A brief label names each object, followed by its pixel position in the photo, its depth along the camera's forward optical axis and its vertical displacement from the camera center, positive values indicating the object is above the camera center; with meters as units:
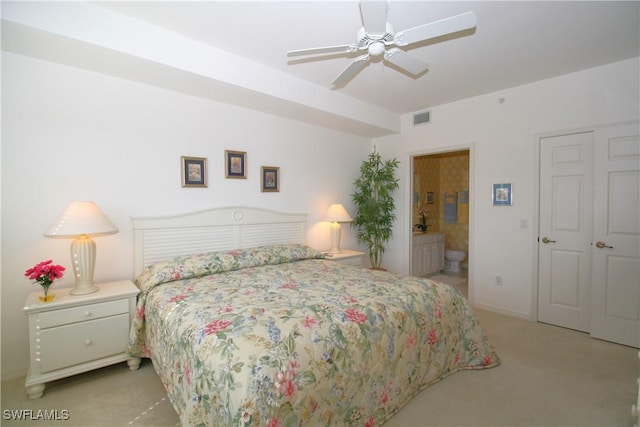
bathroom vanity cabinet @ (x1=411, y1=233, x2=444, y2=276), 4.98 -0.81
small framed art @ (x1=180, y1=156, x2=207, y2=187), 3.10 +0.37
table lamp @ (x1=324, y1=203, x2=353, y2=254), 4.17 -0.17
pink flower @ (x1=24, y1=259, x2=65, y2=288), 2.10 -0.46
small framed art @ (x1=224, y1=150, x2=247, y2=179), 3.40 +0.48
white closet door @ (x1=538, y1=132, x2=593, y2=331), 3.13 -0.24
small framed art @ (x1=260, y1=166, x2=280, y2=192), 3.70 +0.35
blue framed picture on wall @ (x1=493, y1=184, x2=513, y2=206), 3.62 +0.15
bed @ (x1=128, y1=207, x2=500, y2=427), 1.36 -0.69
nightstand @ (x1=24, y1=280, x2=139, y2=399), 2.06 -0.90
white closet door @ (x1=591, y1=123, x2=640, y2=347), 2.82 -0.28
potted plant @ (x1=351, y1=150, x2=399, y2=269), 4.54 +0.06
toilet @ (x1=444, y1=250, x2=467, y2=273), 5.79 -1.00
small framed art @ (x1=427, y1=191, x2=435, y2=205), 6.22 +0.21
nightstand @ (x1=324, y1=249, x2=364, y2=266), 3.90 -0.65
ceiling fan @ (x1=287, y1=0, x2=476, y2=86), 1.70 +1.07
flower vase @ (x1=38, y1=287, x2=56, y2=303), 2.12 -0.63
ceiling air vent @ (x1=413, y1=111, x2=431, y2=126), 4.28 +1.27
